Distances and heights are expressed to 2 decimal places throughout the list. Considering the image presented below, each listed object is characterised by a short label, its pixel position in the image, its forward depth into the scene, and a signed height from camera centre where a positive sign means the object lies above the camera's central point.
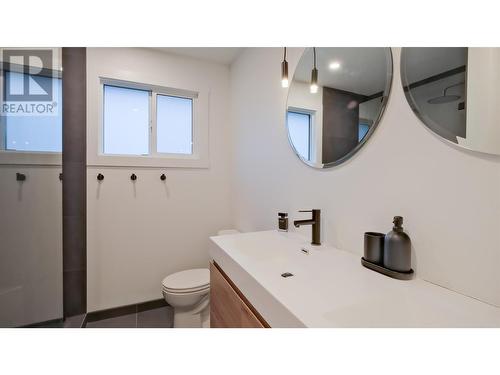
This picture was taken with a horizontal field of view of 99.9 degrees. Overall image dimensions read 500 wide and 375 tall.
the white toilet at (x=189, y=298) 1.60 -0.90
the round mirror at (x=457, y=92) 0.58 +0.29
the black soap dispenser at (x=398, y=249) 0.72 -0.22
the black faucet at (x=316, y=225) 1.12 -0.22
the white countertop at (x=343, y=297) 0.54 -0.34
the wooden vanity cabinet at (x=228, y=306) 0.78 -0.54
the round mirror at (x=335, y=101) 0.90 +0.43
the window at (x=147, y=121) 1.93 +0.60
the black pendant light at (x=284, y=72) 1.13 +0.60
